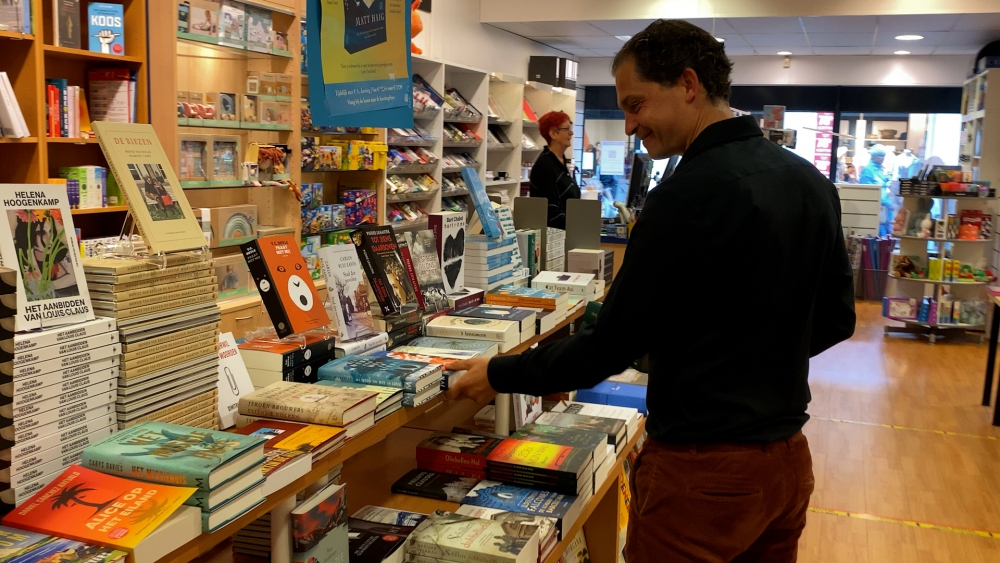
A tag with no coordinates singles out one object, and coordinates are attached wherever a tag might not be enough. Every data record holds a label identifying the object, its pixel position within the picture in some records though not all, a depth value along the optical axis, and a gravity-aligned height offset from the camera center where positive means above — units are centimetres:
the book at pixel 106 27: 442 +70
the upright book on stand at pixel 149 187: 175 -4
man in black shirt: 158 -24
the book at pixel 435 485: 242 -87
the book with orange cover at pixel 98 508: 126 -52
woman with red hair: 624 +6
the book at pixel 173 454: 136 -47
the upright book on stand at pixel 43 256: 149 -16
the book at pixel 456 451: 254 -80
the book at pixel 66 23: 415 +67
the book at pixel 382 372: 201 -46
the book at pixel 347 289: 228 -31
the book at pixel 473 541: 197 -84
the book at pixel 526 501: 224 -85
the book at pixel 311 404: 178 -48
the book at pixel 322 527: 171 -71
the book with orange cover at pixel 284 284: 217 -29
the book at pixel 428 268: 279 -30
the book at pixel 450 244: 301 -24
